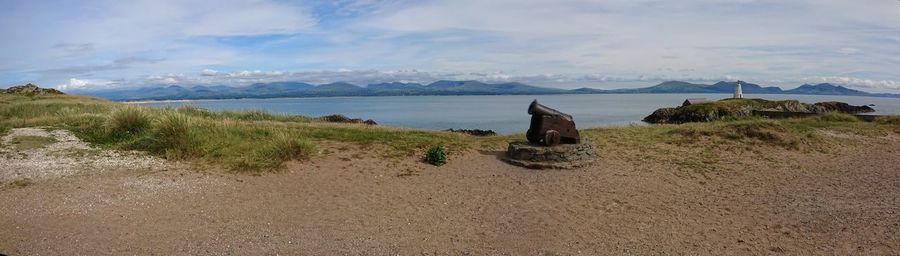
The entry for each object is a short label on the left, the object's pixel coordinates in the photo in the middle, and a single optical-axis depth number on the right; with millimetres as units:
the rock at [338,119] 22250
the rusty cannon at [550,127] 11062
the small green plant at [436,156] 10844
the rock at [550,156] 10641
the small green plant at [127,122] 11703
